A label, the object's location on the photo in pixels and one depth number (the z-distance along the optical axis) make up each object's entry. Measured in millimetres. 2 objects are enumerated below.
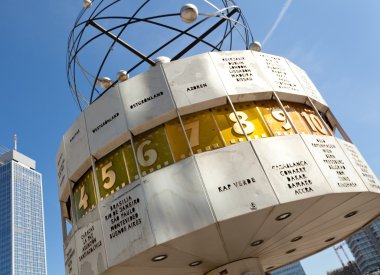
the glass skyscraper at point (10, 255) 186500
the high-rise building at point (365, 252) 174775
